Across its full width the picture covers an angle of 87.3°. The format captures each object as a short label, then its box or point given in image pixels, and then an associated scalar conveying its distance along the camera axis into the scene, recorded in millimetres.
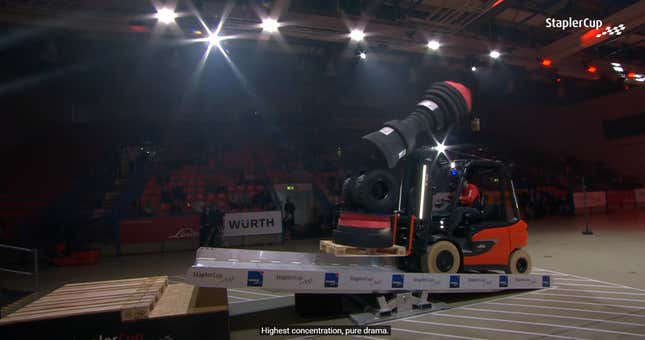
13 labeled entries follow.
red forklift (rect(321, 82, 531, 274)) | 4020
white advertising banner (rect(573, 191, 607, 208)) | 16406
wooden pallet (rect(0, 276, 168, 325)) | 3016
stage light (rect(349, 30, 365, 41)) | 9797
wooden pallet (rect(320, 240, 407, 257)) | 4191
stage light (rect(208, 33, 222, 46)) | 9308
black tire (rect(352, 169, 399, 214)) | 4031
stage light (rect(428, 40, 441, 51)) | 10391
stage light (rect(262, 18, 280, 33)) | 9105
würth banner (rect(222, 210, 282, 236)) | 11008
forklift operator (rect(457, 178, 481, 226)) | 5566
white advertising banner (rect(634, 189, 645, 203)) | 17875
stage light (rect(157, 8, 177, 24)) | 8258
